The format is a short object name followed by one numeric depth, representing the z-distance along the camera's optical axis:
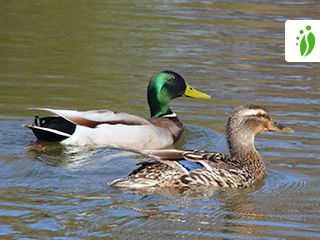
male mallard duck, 12.91
